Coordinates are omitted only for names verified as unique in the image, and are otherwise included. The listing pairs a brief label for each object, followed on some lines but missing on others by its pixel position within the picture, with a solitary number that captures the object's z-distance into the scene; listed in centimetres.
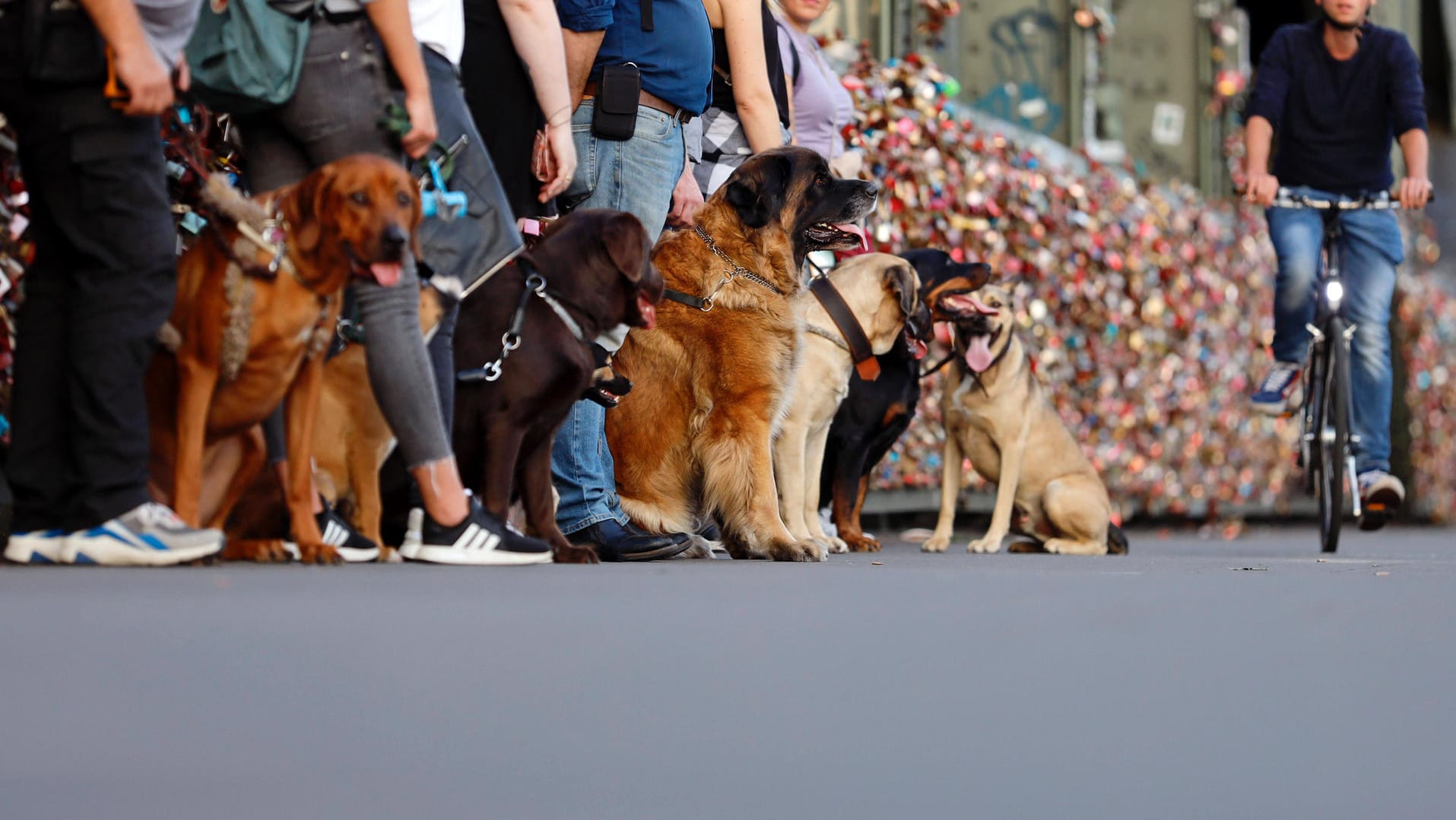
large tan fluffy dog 1080
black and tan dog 1371
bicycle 1349
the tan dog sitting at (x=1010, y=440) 1447
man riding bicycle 1402
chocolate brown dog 868
